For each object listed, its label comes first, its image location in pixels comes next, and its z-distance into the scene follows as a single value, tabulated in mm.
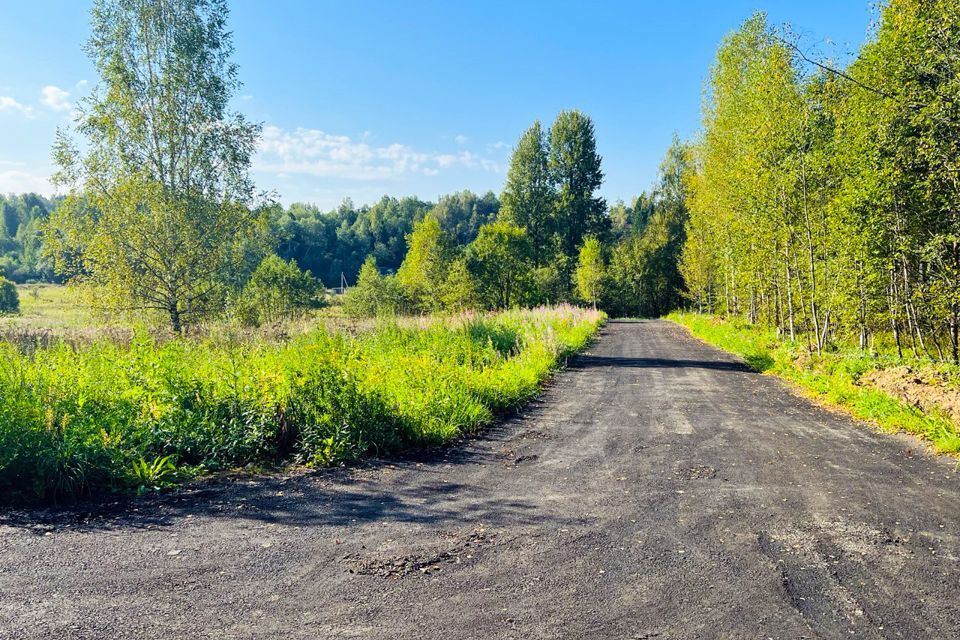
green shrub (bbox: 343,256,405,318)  35688
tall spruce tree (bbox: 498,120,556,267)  57281
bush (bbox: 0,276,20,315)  39856
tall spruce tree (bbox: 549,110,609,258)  57656
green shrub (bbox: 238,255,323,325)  22391
